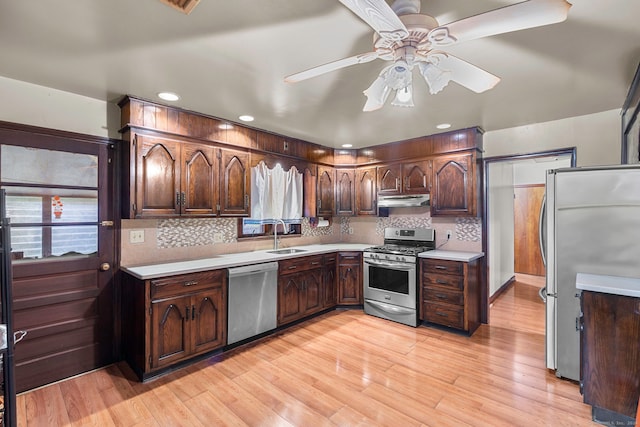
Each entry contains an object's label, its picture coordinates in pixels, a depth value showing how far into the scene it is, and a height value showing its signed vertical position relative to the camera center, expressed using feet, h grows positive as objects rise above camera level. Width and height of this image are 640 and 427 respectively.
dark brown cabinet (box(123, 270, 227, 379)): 7.95 -2.96
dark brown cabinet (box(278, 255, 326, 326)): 11.16 -2.92
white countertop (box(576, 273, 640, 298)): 6.13 -1.58
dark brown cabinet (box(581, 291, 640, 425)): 6.15 -3.03
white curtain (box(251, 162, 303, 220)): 11.49 +0.83
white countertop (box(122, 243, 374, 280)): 8.18 -1.55
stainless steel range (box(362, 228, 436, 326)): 11.79 -2.62
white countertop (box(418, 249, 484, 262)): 10.92 -1.64
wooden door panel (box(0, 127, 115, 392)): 7.60 -1.87
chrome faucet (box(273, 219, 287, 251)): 12.54 -0.80
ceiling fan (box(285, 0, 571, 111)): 3.67 +2.48
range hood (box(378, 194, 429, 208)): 12.90 +0.53
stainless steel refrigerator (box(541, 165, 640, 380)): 7.10 -0.66
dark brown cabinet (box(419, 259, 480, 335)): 10.85 -3.03
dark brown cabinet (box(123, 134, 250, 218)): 8.64 +1.12
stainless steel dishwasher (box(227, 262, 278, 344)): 9.63 -2.92
